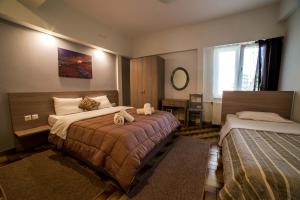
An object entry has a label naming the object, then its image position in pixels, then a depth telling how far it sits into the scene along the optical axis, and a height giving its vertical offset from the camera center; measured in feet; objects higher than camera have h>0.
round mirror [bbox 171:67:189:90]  13.26 +1.06
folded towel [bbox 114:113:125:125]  6.62 -1.62
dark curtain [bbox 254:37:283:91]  9.13 +1.91
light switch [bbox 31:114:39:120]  8.26 -1.87
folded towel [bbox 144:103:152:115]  8.64 -1.44
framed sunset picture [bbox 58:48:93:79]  9.63 +1.84
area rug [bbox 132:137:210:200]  4.77 -3.81
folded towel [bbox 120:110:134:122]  6.95 -1.49
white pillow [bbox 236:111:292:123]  7.61 -1.64
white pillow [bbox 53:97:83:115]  8.89 -1.28
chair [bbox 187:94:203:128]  12.16 -1.61
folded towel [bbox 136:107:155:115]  8.90 -1.58
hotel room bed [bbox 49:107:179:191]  4.87 -2.35
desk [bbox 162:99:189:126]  12.46 -1.48
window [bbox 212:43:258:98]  10.57 +1.87
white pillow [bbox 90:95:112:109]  11.30 -1.18
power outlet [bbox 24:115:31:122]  7.99 -1.88
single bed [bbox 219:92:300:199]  3.04 -1.99
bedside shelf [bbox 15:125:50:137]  7.32 -2.59
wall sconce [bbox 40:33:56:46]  8.62 +3.24
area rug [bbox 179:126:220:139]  10.40 -3.65
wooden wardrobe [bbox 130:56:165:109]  13.07 +0.77
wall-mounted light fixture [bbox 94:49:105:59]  12.22 +3.26
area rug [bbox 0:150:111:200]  4.75 -3.87
